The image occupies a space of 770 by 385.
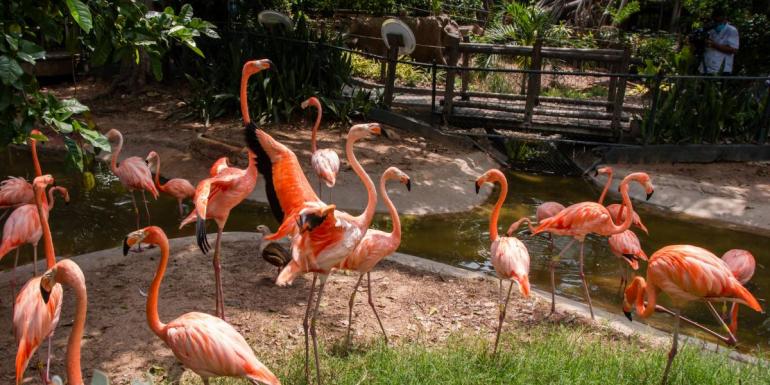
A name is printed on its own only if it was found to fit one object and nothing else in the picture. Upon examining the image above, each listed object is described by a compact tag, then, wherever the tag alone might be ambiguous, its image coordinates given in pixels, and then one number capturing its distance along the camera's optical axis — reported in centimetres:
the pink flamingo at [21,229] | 429
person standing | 970
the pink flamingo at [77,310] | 272
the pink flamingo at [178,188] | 613
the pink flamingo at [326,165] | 602
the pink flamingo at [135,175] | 597
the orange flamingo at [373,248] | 403
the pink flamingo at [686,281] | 382
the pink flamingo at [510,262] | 400
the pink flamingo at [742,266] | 491
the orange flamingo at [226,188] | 431
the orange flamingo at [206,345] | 305
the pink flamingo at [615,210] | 583
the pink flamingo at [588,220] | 495
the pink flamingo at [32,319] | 314
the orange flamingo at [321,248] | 368
